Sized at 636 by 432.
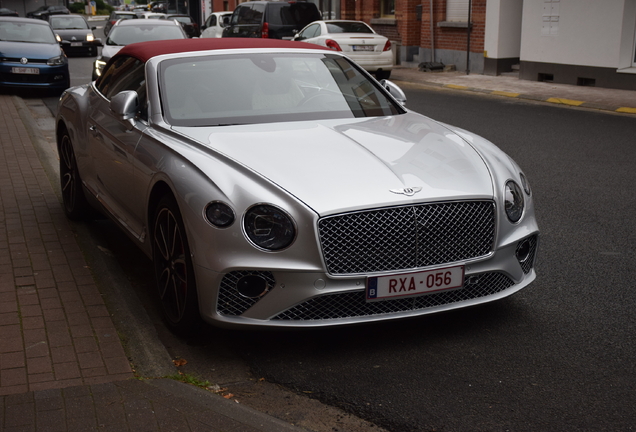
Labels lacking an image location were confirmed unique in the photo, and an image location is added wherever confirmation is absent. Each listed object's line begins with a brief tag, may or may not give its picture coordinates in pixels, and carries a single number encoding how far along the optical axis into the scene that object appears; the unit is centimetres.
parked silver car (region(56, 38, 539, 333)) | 383
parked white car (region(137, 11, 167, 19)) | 3781
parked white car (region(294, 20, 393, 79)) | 2002
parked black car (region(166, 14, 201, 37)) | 3509
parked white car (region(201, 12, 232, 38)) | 3088
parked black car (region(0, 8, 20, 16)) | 4731
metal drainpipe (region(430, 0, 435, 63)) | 2300
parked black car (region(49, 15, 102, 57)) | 2981
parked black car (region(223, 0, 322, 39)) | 2398
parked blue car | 1669
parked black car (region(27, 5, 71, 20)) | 4512
